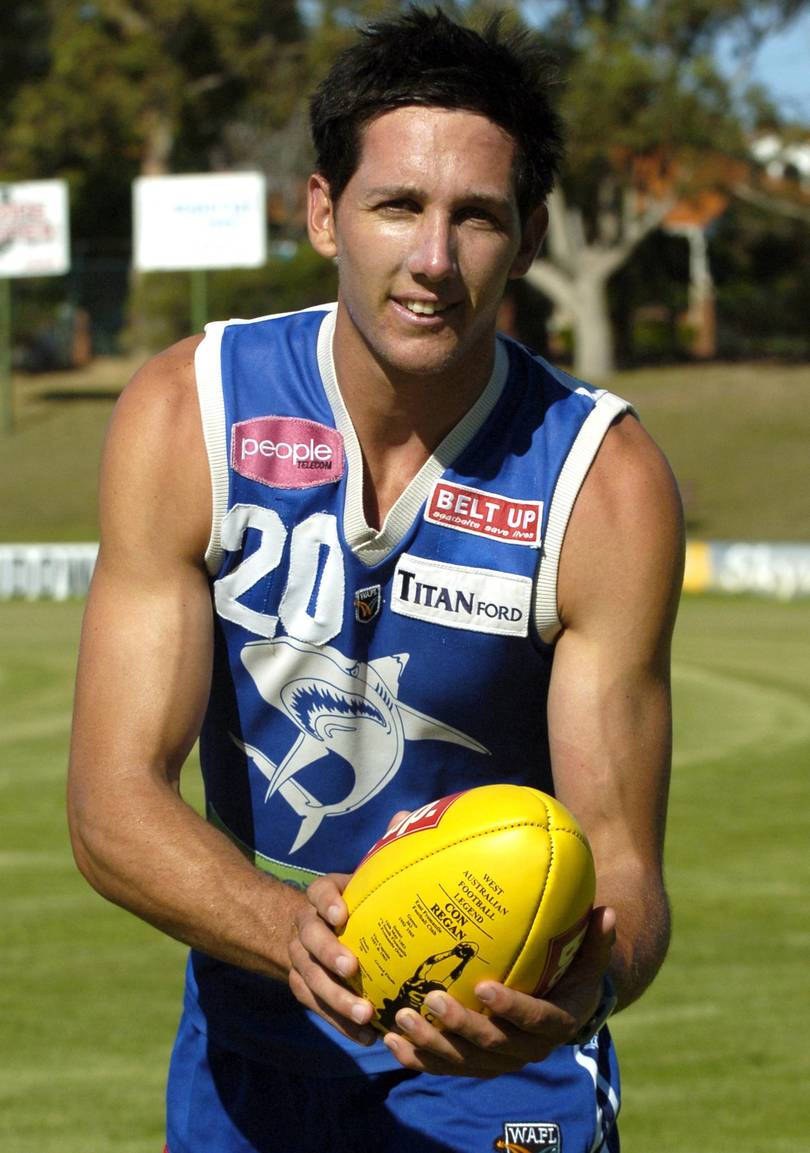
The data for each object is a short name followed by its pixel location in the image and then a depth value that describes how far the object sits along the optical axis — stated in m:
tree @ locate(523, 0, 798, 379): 44.97
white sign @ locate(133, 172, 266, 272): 32.66
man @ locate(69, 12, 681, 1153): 3.75
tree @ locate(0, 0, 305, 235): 49.94
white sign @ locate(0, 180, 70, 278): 35.34
